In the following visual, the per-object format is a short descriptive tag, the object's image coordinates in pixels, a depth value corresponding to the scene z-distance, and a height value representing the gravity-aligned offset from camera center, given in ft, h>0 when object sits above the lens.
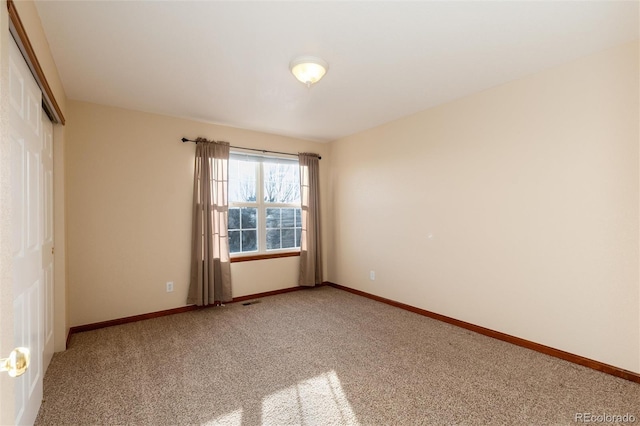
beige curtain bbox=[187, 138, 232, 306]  12.30 -0.60
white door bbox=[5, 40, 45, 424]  4.86 -0.16
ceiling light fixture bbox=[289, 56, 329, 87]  7.54 +3.73
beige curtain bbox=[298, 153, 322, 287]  15.34 -0.25
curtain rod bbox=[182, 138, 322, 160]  12.22 +3.00
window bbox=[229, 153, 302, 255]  13.93 +0.42
